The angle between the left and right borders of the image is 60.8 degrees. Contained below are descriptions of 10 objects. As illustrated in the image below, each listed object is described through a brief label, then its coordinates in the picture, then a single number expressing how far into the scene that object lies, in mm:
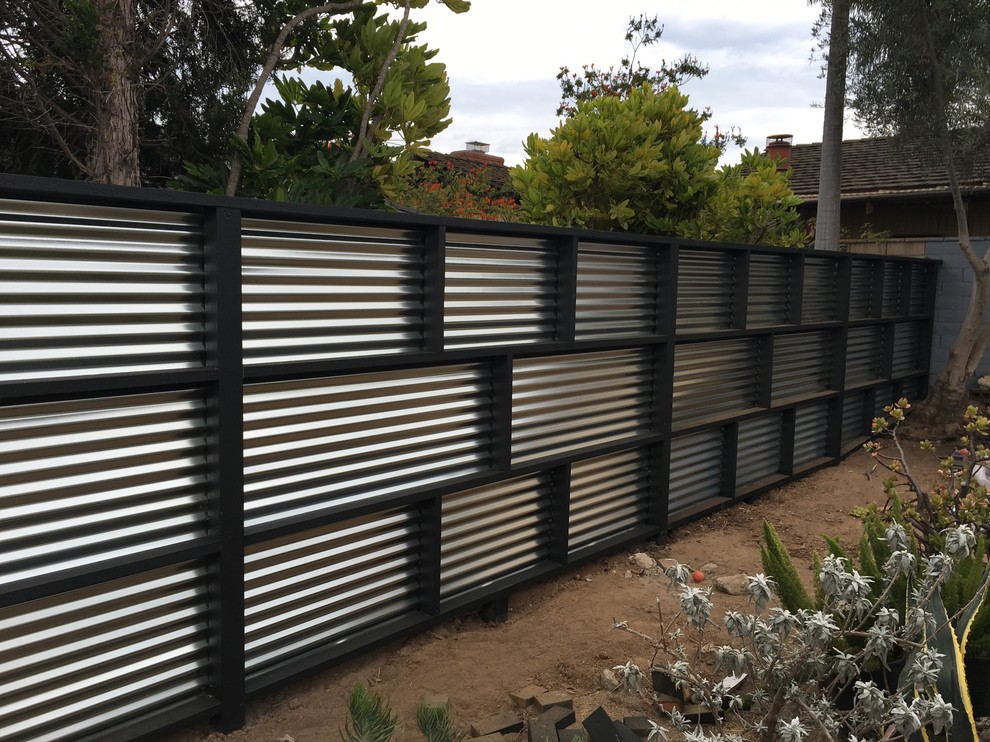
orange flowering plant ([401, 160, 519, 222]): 8859
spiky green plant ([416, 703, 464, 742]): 1825
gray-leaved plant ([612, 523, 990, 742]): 2225
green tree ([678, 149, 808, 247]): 7066
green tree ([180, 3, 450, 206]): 4555
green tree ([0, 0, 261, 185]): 4129
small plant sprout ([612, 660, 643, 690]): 2629
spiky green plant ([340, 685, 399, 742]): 1752
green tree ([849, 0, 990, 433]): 9266
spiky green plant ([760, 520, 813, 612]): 3395
